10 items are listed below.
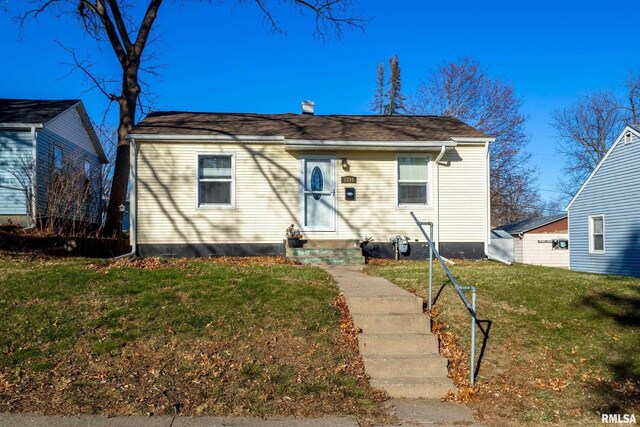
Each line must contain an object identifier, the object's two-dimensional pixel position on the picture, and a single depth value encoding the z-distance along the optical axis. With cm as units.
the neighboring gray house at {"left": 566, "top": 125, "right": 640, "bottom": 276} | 2202
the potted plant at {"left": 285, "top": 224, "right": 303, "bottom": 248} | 1362
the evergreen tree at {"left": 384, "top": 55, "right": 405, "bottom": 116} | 4778
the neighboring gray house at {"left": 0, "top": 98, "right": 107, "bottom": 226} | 1897
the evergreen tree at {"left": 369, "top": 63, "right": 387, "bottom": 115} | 4784
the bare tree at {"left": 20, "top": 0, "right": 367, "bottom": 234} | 1791
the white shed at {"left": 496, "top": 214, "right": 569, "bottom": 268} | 3347
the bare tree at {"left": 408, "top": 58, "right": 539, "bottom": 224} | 3628
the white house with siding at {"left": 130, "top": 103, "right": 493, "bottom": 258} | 1400
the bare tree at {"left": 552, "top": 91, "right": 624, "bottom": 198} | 4338
